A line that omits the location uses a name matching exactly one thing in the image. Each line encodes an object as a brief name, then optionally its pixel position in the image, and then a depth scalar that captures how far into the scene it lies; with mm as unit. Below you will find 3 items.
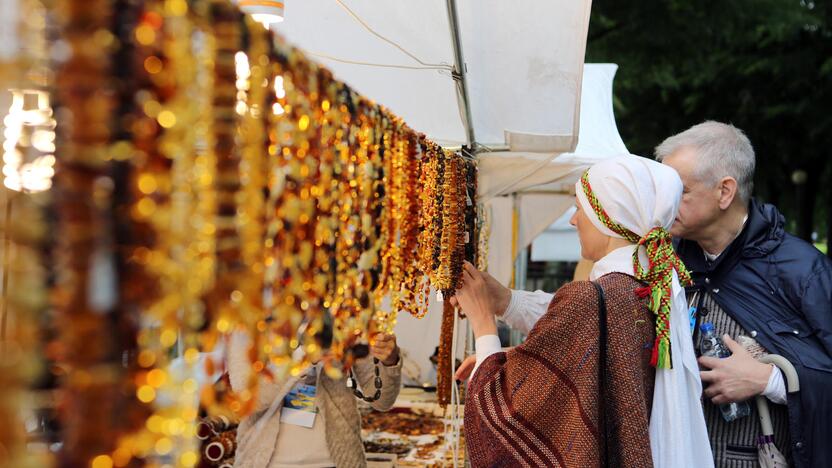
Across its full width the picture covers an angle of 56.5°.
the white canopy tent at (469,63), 3014
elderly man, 2701
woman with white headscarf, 2199
